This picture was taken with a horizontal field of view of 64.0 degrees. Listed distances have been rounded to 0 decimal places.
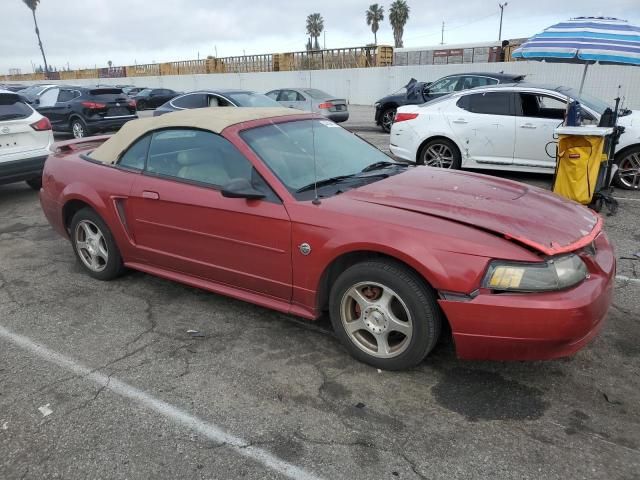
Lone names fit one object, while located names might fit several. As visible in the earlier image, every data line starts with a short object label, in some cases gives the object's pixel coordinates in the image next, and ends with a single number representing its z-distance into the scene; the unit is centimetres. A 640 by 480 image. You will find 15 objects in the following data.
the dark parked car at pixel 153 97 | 2656
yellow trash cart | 601
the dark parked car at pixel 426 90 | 1295
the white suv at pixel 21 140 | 714
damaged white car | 731
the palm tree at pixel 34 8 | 6544
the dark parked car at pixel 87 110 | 1438
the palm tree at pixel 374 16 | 7650
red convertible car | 265
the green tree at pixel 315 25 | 8556
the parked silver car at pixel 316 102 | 1622
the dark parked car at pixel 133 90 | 2893
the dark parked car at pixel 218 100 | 1112
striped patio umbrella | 574
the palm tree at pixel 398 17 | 6556
